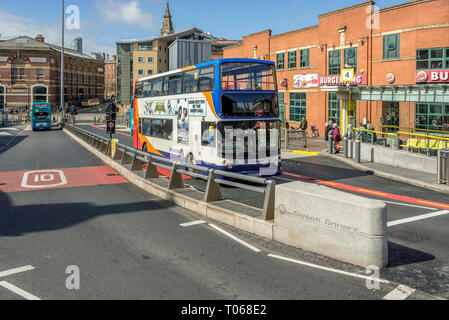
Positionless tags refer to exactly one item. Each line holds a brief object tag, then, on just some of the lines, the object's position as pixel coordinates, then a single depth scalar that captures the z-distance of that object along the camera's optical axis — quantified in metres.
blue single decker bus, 54.19
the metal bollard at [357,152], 20.67
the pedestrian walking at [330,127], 27.17
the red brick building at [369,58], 26.84
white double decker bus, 14.24
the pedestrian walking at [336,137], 24.73
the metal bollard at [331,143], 24.23
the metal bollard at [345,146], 22.48
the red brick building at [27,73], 91.50
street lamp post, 54.11
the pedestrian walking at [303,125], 33.18
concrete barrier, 6.59
